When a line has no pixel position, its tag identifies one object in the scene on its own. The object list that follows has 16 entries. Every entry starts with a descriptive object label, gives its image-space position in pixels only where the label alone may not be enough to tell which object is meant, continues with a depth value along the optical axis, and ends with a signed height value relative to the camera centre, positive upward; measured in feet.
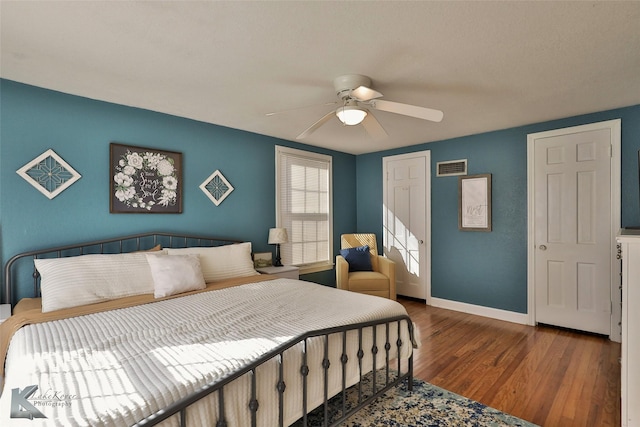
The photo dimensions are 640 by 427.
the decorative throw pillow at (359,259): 14.60 -2.16
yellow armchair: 13.60 -2.93
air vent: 14.12 +2.08
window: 14.47 +0.31
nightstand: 12.09 -2.29
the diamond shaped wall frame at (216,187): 11.94 +1.02
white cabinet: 5.58 -2.13
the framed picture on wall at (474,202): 13.44 +0.45
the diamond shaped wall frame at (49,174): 8.36 +1.12
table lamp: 13.06 -0.96
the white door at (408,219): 15.39 -0.33
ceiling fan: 7.12 +2.61
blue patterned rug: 6.55 -4.41
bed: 3.77 -2.18
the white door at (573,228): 10.75 -0.58
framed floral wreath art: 9.78 +1.12
